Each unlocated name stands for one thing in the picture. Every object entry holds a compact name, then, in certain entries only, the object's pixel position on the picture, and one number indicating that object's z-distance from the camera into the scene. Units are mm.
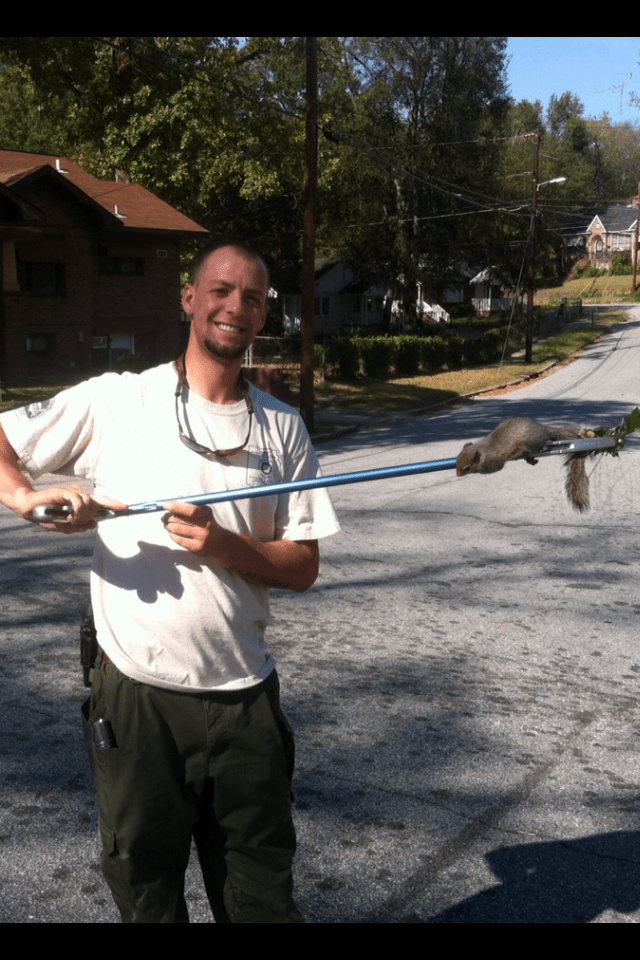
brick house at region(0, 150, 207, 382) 26578
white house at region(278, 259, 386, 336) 57469
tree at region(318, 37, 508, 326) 43156
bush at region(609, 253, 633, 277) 97562
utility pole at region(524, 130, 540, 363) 41188
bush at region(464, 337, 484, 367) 42097
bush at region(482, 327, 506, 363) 44550
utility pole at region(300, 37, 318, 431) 18562
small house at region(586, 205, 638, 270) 98688
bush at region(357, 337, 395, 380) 33281
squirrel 2266
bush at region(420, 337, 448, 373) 37875
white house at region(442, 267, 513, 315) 75375
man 2408
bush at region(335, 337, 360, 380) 32250
